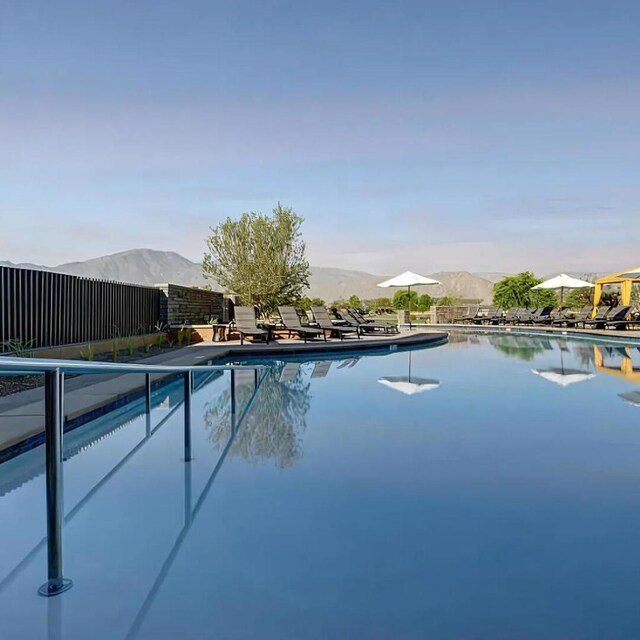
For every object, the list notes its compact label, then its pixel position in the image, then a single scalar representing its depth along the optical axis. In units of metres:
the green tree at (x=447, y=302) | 27.87
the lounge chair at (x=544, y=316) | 20.17
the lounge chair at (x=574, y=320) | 19.09
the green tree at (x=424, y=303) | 28.20
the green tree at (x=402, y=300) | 28.41
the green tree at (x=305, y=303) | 22.75
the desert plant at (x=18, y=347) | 7.00
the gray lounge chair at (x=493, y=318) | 22.62
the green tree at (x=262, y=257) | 23.09
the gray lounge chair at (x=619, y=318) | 17.53
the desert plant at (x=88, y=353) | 8.77
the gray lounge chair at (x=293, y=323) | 13.01
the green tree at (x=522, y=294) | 28.02
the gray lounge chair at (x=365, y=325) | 15.47
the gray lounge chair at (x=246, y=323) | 12.20
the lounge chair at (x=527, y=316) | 20.77
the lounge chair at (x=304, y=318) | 15.98
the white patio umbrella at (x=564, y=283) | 21.19
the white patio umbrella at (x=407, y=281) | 20.06
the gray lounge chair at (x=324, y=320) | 13.59
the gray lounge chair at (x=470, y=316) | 23.23
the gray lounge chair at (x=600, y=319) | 17.75
